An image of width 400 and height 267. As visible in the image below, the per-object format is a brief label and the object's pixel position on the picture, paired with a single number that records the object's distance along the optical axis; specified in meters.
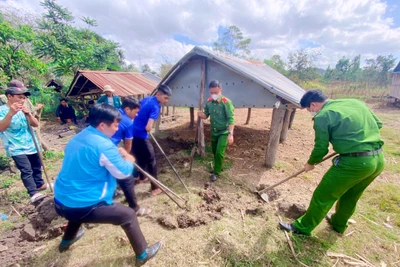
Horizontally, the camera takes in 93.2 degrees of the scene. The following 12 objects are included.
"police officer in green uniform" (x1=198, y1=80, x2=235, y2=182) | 4.39
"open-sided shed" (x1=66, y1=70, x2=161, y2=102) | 10.12
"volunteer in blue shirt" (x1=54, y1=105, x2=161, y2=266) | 1.95
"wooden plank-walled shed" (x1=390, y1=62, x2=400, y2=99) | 17.94
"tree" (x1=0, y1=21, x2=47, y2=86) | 8.53
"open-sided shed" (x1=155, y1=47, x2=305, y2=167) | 4.94
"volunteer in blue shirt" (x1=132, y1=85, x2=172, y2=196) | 3.72
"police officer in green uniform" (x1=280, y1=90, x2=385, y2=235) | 2.40
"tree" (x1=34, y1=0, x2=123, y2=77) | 12.68
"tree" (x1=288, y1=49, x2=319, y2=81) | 29.69
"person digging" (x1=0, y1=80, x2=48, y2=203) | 3.17
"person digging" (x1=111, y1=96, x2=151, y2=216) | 3.30
